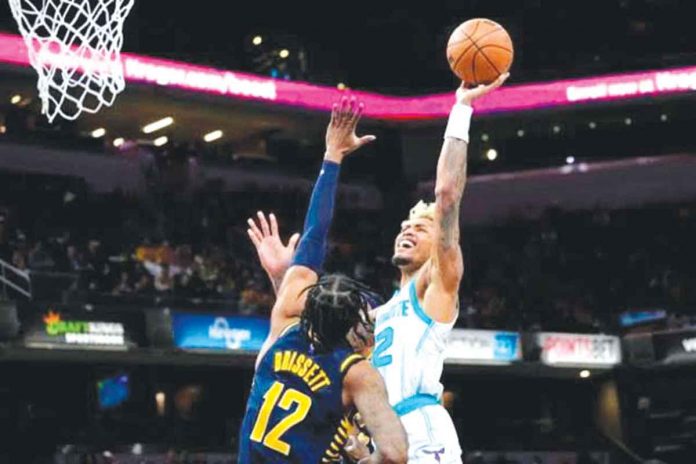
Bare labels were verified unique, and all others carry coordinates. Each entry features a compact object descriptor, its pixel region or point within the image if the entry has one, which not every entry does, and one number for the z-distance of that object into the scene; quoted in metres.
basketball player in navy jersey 4.81
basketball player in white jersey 6.03
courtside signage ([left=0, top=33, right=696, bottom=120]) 23.56
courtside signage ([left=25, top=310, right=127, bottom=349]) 17.67
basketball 6.54
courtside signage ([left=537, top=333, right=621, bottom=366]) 23.19
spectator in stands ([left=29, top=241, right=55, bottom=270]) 19.20
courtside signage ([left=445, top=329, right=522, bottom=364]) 21.97
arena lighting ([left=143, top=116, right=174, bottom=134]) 25.42
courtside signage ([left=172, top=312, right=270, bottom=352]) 19.08
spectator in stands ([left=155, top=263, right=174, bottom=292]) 20.21
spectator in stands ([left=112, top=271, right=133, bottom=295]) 19.53
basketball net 12.07
